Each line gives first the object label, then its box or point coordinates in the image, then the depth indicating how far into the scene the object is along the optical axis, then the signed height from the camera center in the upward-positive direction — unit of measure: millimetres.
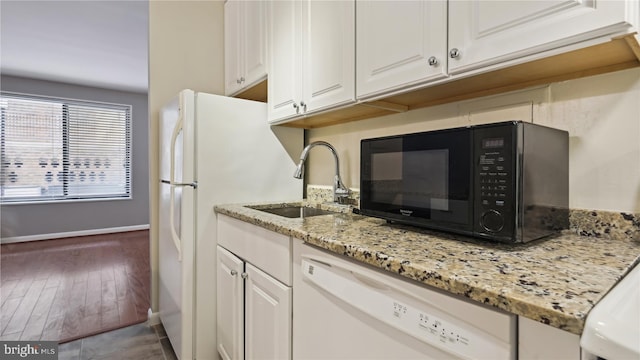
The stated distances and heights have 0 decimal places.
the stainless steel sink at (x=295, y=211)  1823 -206
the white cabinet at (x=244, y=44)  1912 +878
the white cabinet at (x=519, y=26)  726 +386
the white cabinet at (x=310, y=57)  1352 +574
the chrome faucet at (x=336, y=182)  1636 -31
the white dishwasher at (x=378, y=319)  592 -324
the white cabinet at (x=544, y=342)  490 -268
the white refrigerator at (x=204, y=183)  1668 -38
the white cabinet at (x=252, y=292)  1196 -504
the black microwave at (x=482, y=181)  790 -12
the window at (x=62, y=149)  4637 +414
